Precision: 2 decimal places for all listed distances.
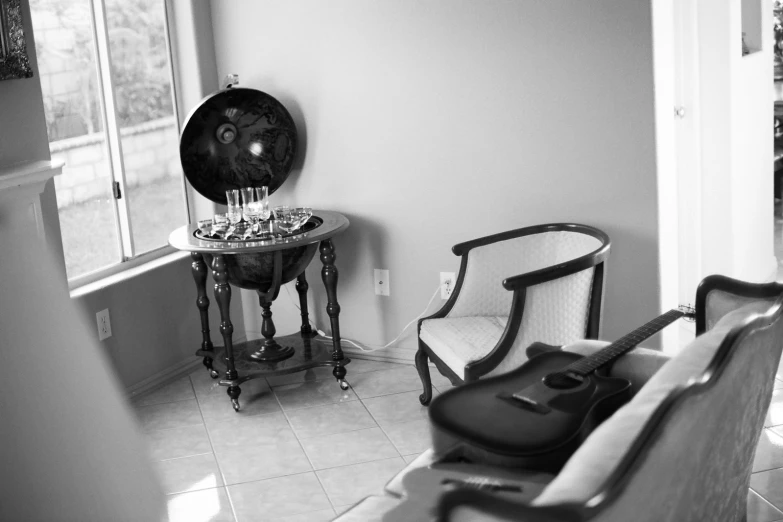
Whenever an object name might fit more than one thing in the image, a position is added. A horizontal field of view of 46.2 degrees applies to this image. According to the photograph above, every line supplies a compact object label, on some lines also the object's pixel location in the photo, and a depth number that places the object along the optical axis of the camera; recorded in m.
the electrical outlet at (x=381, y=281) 4.23
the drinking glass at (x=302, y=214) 3.85
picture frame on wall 3.02
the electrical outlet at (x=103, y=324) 3.83
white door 4.19
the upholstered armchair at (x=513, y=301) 3.20
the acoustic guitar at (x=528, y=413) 1.95
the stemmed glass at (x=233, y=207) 3.82
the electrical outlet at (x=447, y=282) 4.05
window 3.72
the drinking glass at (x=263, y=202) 3.83
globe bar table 3.66
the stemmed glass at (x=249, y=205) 3.82
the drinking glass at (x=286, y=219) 3.78
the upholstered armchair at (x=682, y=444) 1.50
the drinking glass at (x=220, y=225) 3.81
